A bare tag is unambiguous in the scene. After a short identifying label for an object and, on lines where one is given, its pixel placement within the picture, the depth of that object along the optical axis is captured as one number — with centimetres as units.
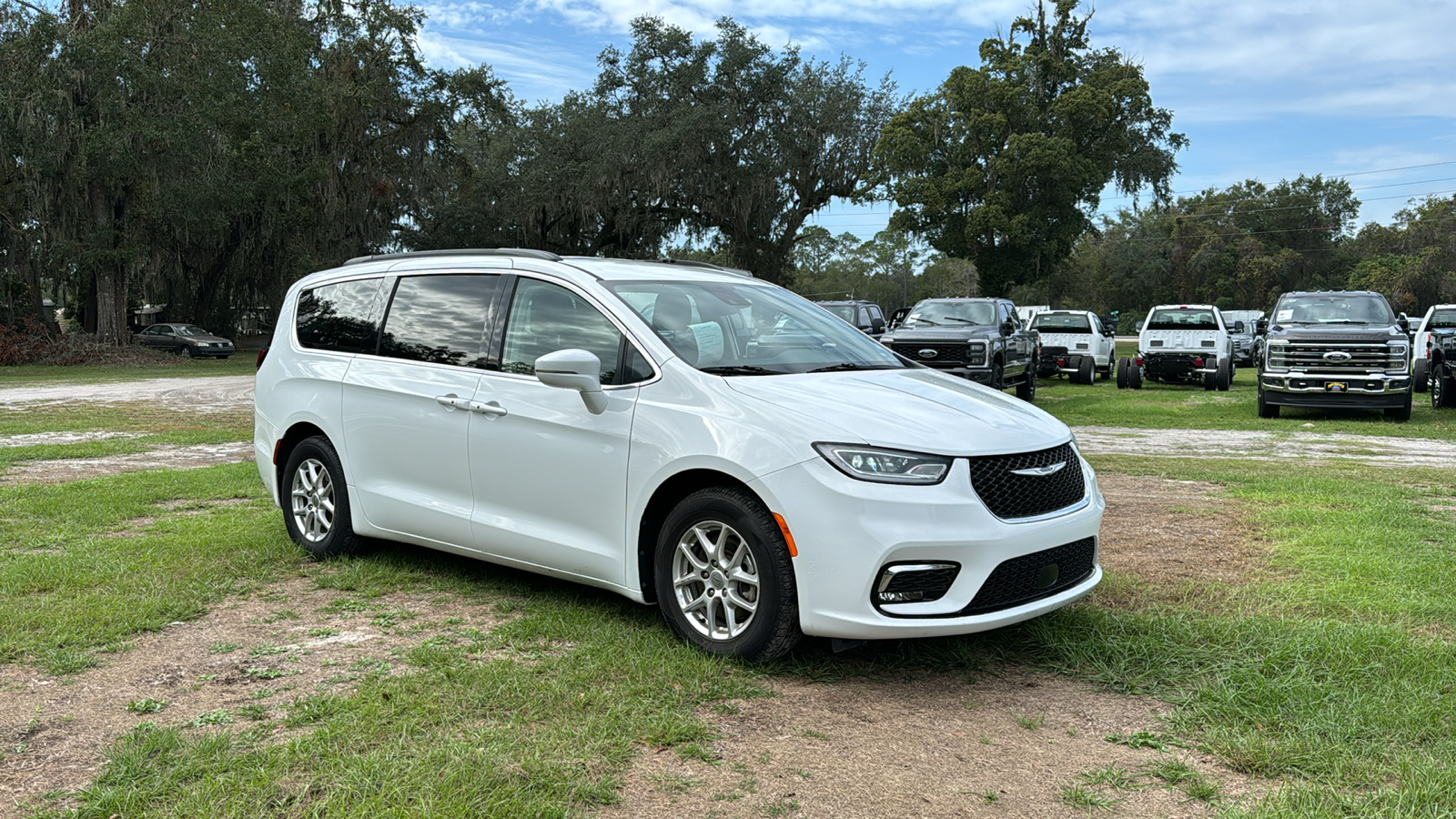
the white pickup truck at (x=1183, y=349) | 2255
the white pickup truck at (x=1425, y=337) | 1997
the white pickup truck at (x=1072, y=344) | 2508
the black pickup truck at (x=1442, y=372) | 1730
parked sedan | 3884
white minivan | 417
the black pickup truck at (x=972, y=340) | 1805
